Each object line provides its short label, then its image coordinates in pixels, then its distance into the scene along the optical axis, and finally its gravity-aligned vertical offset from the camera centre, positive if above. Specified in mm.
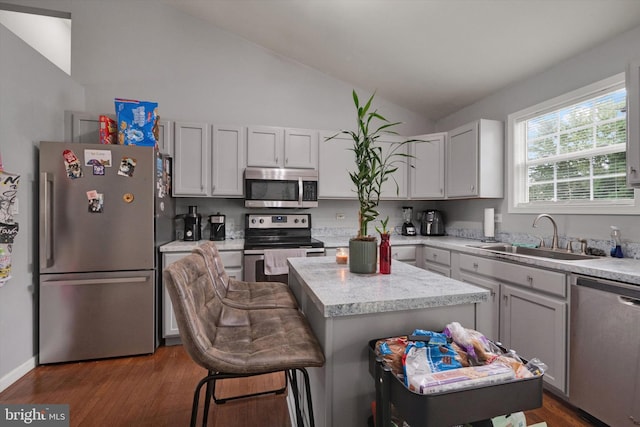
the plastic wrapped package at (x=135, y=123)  2666 +783
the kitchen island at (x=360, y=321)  1040 -405
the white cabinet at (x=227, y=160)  3166 +544
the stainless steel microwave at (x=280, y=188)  3213 +259
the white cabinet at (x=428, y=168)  3568 +525
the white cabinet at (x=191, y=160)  3070 +527
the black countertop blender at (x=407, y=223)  3928 -142
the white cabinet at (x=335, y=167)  3471 +520
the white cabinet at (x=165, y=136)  3025 +750
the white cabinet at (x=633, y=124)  1685 +507
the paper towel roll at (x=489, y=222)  3123 -97
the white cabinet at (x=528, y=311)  1891 -686
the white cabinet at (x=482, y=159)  3055 +552
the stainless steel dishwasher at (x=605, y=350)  1524 -743
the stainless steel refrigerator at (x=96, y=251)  2406 -329
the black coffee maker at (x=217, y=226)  3285 -166
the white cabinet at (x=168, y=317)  2715 -954
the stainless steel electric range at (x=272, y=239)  2887 -309
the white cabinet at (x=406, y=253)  3291 -450
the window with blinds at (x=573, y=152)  2207 +517
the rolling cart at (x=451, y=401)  742 -486
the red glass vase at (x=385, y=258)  1516 -230
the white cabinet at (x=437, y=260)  2994 -496
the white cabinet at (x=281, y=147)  3270 +708
